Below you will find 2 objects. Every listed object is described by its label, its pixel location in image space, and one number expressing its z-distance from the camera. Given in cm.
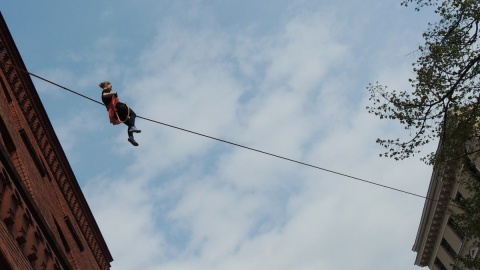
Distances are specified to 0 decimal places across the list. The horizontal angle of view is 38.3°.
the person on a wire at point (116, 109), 1191
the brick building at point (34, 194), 952
